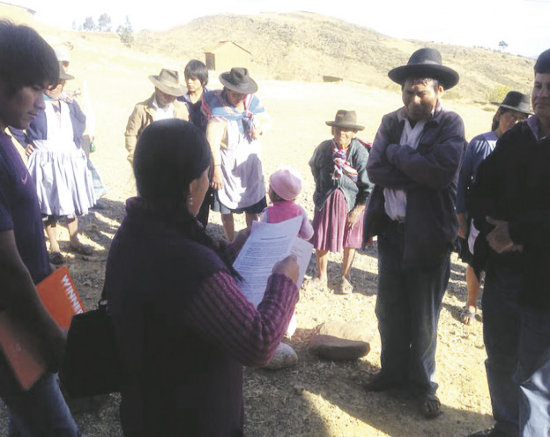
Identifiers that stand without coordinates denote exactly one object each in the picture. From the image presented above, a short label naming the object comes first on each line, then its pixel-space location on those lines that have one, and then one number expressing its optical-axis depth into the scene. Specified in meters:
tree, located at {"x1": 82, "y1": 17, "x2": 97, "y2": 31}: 105.44
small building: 41.72
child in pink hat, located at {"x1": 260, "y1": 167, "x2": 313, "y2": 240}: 3.48
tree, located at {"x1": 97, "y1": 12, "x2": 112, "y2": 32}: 104.06
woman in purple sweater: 1.19
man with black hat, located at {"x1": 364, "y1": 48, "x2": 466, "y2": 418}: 2.60
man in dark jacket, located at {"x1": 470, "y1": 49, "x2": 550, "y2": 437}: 2.14
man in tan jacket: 4.92
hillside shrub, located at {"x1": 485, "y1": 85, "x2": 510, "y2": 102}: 26.47
